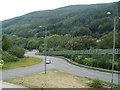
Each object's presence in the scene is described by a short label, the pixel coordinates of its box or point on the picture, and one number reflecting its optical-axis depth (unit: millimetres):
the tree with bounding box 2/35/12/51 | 40497
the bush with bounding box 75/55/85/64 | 36484
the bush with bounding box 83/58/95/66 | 32138
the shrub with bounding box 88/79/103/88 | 16616
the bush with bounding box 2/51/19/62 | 33444
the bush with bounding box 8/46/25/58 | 40769
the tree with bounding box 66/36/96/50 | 48381
